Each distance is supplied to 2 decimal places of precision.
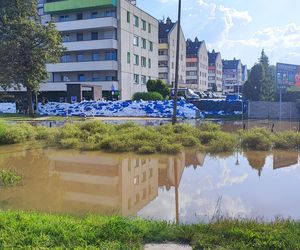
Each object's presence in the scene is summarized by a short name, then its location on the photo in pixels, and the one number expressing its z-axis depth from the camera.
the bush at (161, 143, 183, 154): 14.91
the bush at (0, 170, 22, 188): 9.95
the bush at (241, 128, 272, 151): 15.76
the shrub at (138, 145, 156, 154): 14.70
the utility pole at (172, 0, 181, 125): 24.03
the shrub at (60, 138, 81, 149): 16.48
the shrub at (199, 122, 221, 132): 18.69
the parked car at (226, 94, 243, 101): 58.34
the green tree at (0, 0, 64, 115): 35.25
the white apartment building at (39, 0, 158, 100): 54.47
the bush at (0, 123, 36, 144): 18.22
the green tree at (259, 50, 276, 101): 44.98
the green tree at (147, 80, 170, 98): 49.38
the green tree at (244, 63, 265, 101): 44.59
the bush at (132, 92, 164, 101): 44.56
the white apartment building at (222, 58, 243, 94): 149.23
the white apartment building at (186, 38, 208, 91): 111.44
